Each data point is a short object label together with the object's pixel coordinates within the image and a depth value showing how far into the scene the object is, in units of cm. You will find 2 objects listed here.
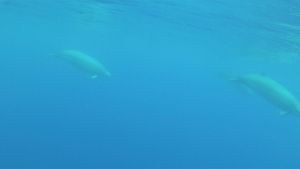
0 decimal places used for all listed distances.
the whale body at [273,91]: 1134
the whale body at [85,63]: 1475
